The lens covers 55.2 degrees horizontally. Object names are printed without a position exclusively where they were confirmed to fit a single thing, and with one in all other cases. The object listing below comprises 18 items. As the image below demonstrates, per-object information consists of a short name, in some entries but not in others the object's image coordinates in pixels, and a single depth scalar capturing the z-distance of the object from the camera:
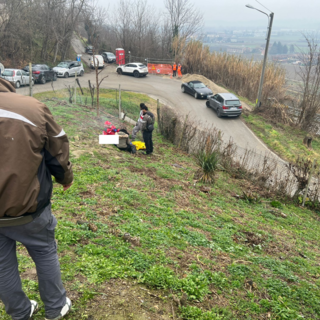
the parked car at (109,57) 40.03
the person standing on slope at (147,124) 10.38
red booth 38.28
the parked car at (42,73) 25.33
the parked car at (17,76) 22.18
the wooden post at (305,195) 10.53
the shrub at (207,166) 9.70
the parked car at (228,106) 22.19
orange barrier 36.06
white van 33.72
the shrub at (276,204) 9.79
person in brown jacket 2.25
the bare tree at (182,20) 44.50
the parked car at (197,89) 26.62
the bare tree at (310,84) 20.28
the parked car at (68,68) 30.11
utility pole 20.82
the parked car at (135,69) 33.22
